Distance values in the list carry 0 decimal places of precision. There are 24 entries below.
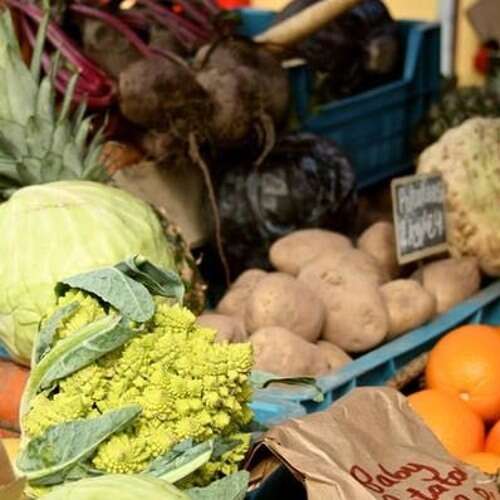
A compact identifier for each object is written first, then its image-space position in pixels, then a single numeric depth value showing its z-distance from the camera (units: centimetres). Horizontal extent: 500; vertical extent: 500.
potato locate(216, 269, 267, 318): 165
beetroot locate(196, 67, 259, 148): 176
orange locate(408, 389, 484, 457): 143
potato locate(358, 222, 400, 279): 173
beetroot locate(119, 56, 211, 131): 171
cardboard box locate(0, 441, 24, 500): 115
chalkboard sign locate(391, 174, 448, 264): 164
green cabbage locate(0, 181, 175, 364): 139
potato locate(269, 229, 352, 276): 169
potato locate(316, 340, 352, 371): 157
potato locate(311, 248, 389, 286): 164
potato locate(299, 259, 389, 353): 160
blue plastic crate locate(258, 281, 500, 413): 147
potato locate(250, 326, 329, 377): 153
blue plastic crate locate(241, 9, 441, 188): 197
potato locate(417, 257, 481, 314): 170
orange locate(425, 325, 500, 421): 150
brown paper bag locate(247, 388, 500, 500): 124
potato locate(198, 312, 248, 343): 156
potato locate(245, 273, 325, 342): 158
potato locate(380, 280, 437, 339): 163
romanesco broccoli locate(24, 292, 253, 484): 120
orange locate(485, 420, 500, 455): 144
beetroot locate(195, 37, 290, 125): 179
